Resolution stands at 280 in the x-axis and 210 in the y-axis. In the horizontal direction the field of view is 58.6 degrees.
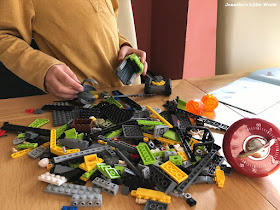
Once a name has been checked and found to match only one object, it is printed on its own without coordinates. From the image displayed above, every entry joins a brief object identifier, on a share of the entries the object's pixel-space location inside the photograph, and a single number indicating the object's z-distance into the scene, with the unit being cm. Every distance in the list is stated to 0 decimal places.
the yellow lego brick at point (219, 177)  41
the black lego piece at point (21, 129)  55
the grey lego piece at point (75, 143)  49
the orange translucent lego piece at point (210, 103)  67
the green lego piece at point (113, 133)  54
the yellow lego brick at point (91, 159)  44
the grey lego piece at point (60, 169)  43
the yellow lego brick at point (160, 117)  57
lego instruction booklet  72
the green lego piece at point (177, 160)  45
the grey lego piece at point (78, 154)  44
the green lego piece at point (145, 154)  44
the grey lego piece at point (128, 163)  44
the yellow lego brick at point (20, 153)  48
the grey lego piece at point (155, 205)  37
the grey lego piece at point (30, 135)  53
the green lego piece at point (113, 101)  68
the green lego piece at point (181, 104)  68
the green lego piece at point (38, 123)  59
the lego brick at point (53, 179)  40
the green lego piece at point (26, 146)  50
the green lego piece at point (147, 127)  57
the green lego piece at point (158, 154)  48
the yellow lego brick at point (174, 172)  41
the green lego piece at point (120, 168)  44
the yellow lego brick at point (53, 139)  49
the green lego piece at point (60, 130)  54
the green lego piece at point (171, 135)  53
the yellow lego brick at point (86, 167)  43
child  67
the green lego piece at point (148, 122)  56
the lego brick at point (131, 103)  68
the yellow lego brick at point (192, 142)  51
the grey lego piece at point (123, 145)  49
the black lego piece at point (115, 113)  59
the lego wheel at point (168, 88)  75
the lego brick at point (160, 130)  53
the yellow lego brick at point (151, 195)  38
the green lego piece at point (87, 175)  42
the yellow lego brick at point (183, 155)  47
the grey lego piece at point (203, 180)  42
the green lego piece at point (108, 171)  42
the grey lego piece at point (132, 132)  52
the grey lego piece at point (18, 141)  52
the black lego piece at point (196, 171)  40
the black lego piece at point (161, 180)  40
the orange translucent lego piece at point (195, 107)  65
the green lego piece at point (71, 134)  52
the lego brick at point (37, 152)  48
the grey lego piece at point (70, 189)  39
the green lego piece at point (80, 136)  53
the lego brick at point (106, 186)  39
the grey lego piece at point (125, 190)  40
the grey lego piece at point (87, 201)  37
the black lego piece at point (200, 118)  59
